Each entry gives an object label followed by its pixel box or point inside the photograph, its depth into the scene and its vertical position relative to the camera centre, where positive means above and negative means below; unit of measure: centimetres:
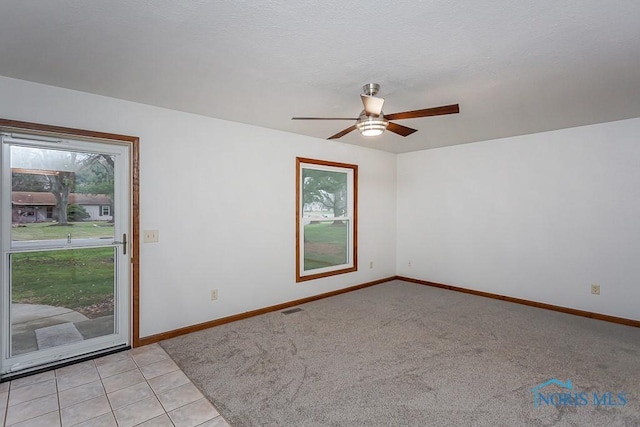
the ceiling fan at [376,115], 238 +76
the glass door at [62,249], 262 -35
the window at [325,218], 462 -13
